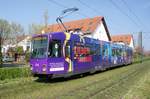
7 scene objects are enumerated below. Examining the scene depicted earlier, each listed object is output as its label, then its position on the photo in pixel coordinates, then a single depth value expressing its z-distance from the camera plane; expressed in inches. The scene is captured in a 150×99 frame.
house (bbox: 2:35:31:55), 1347.5
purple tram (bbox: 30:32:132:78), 325.9
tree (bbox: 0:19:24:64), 1216.8
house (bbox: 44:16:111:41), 1117.3
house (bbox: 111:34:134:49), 2015.4
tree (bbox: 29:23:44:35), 1136.0
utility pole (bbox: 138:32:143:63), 1457.6
